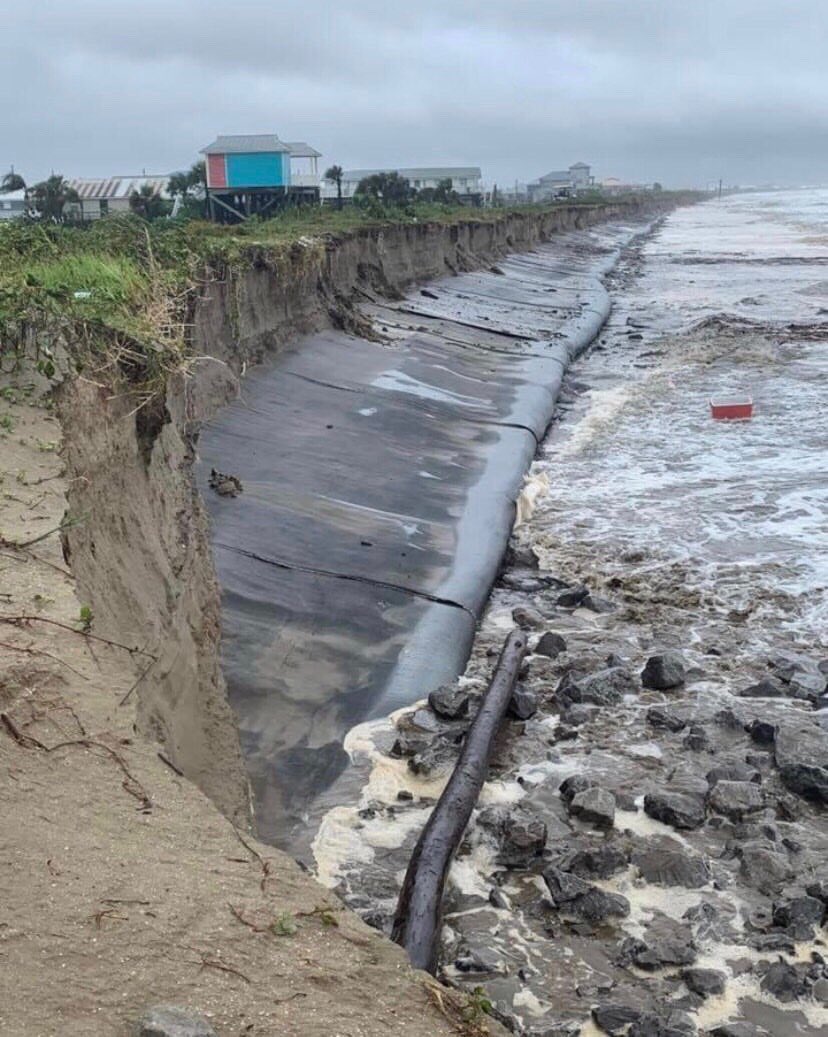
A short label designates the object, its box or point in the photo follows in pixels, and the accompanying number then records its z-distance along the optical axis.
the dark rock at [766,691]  8.29
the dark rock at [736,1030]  4.84
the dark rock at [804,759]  6.91
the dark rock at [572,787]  6.88
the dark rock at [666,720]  7.87
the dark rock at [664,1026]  4.84
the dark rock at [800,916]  5.55
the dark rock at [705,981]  5.20
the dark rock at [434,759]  7.09
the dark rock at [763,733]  7.55
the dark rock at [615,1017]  4.93
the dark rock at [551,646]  9.13
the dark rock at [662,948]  5.39
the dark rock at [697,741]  7.57
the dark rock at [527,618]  9.73
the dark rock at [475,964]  5.38
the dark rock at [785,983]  5.16
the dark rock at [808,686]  8.26
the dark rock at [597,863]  6.09
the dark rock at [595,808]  6.62
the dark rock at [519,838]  6.21
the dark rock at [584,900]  5.77
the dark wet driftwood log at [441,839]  5.22
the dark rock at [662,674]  8.45
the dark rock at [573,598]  10.15
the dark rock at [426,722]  7.57
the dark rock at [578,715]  7.98
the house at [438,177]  88.56
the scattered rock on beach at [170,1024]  2.71
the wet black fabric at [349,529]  7.37
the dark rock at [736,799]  6.67
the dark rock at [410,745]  7.24
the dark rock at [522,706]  7.97
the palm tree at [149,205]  39.01
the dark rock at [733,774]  7.04
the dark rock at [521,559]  11.09
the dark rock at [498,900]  5.87
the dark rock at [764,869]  5.97
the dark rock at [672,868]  6.05
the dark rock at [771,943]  5.45
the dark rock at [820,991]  5.13
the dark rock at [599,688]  8.27
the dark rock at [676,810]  6.60
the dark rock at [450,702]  7.75
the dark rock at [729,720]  7.83
